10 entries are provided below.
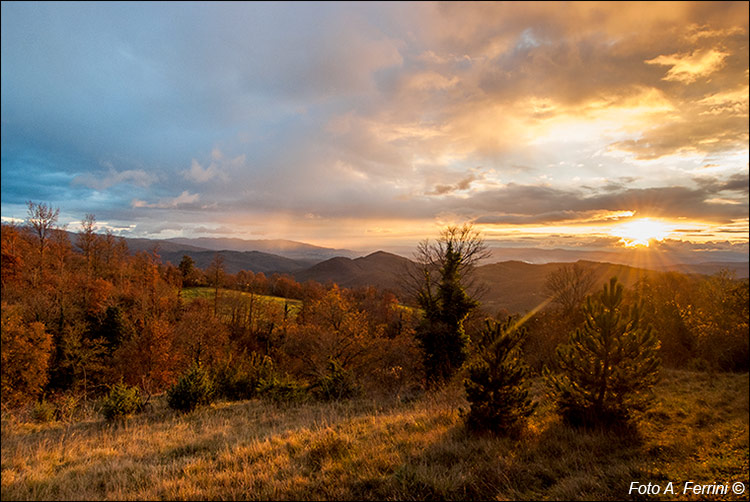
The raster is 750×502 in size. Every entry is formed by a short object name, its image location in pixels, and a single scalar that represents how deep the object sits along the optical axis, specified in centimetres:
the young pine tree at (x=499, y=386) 784
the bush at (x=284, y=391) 1444
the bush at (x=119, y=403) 933
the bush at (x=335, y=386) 1470
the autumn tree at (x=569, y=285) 3578
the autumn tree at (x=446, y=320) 1816
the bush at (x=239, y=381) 1728
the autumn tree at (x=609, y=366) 827
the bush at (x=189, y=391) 1216
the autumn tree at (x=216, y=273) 6184
